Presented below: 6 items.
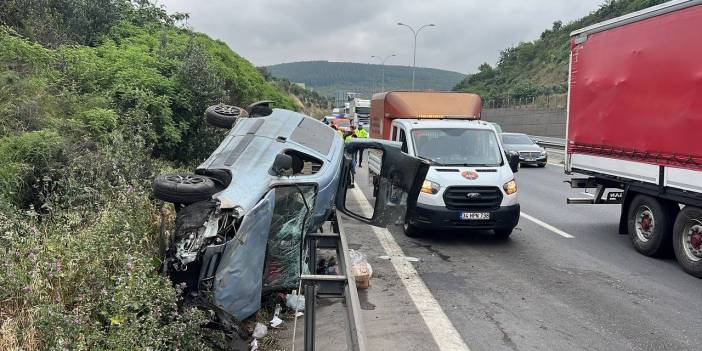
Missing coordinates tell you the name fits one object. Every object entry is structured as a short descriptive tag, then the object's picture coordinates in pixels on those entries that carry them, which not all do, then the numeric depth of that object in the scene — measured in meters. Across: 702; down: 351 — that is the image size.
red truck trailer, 7.18
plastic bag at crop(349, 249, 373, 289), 6.50
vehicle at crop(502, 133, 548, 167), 22.48
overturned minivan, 4.18
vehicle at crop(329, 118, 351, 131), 38.42
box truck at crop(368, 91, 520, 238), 8.85
